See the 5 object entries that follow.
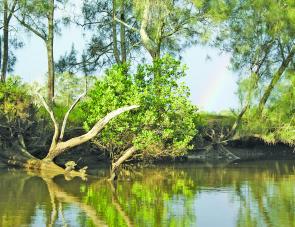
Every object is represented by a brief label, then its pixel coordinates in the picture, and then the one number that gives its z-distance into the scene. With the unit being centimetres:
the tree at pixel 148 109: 3180
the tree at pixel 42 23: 4312
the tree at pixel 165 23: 4412
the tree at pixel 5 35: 4497
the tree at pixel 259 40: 4884
